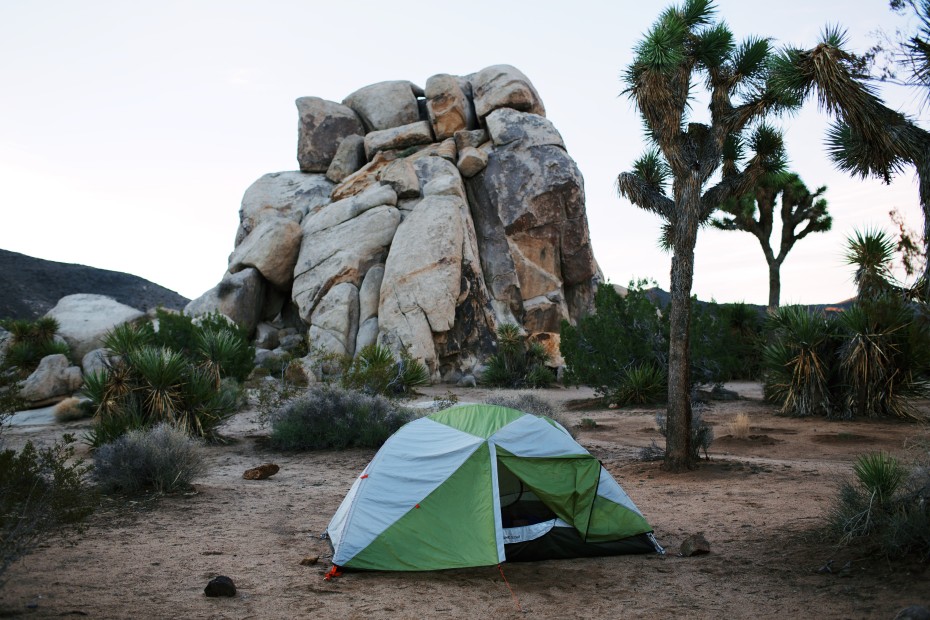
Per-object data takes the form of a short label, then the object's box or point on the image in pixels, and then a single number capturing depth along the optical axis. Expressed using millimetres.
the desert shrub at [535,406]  14375
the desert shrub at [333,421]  13516
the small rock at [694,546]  6875
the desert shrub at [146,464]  9547
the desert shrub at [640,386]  19609
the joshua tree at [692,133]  10391
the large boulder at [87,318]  26922
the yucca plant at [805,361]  16172
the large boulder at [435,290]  26672
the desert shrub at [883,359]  15125
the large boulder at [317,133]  36656
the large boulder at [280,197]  34812
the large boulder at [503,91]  34688
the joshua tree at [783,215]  28688
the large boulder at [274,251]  30719
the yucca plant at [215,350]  16375
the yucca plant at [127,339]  17527
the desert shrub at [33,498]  5309
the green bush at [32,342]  24250
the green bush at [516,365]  25203
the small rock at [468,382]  25266
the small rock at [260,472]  11062
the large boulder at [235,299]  29672
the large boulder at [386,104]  37000
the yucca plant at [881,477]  6039
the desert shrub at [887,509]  5578
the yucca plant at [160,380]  13047
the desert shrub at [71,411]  18531
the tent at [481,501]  6484
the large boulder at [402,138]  34812
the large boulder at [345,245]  28844
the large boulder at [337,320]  27609
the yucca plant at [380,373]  16797
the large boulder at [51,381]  20750
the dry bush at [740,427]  13992
